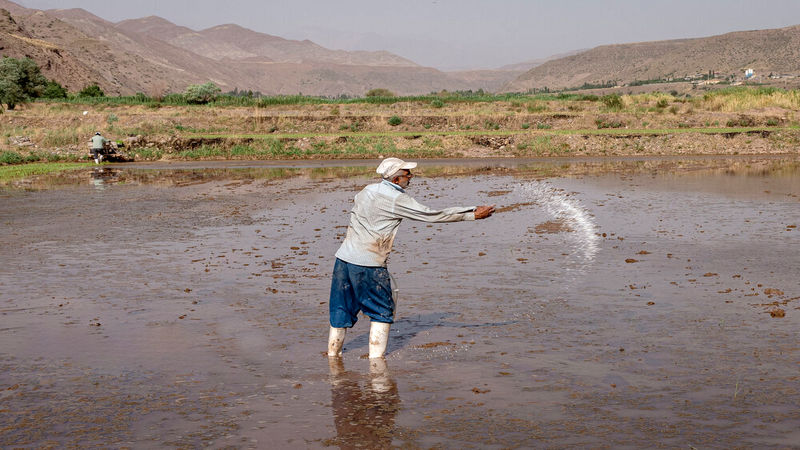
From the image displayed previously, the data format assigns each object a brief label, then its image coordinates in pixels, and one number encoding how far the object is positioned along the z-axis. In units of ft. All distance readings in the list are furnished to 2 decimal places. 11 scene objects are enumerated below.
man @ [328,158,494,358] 24.50
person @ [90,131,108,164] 127.85
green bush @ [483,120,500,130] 161.38
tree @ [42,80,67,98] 277.03
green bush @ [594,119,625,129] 159.22
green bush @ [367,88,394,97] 358.29
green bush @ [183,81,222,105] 232.32
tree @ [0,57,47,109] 222.28
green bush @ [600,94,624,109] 185.16
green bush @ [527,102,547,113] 191.52
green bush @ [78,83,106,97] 283.65
